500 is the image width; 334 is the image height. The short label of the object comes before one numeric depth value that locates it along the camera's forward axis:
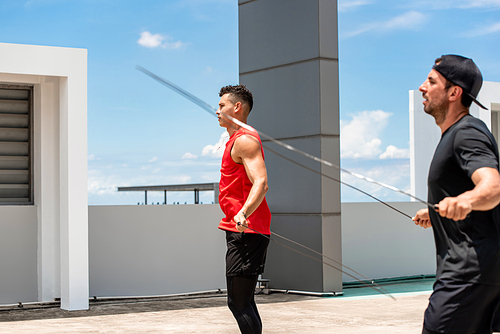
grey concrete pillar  7.04
